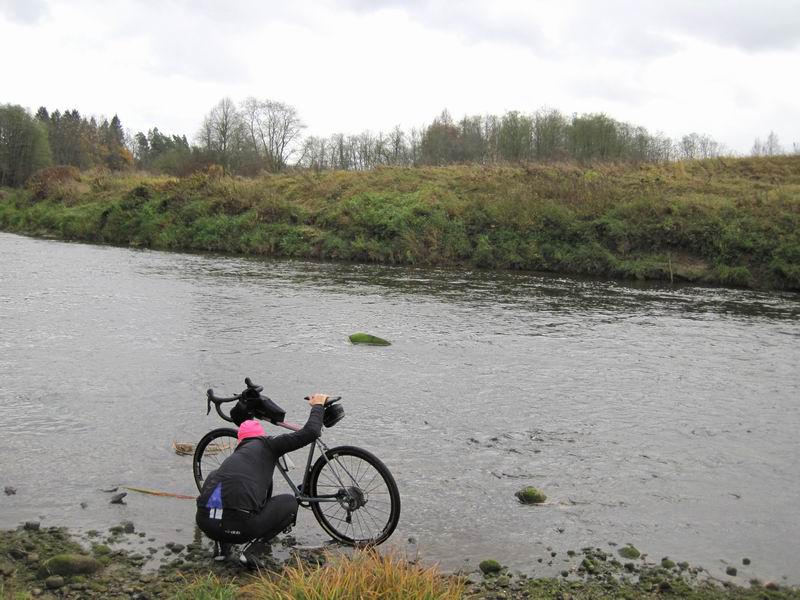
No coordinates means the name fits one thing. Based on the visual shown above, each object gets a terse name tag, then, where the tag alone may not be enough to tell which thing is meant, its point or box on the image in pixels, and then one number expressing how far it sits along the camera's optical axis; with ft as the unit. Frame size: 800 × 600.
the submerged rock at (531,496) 23.20
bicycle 19.38
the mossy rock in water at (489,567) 18.44
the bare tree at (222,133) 230.23
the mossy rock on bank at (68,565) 17.33
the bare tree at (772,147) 176.53
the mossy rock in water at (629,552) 19.52
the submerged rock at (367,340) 47.96
